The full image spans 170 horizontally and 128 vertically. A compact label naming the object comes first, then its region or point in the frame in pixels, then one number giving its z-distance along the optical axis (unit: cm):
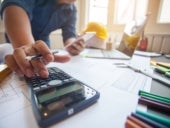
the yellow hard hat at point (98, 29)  91
